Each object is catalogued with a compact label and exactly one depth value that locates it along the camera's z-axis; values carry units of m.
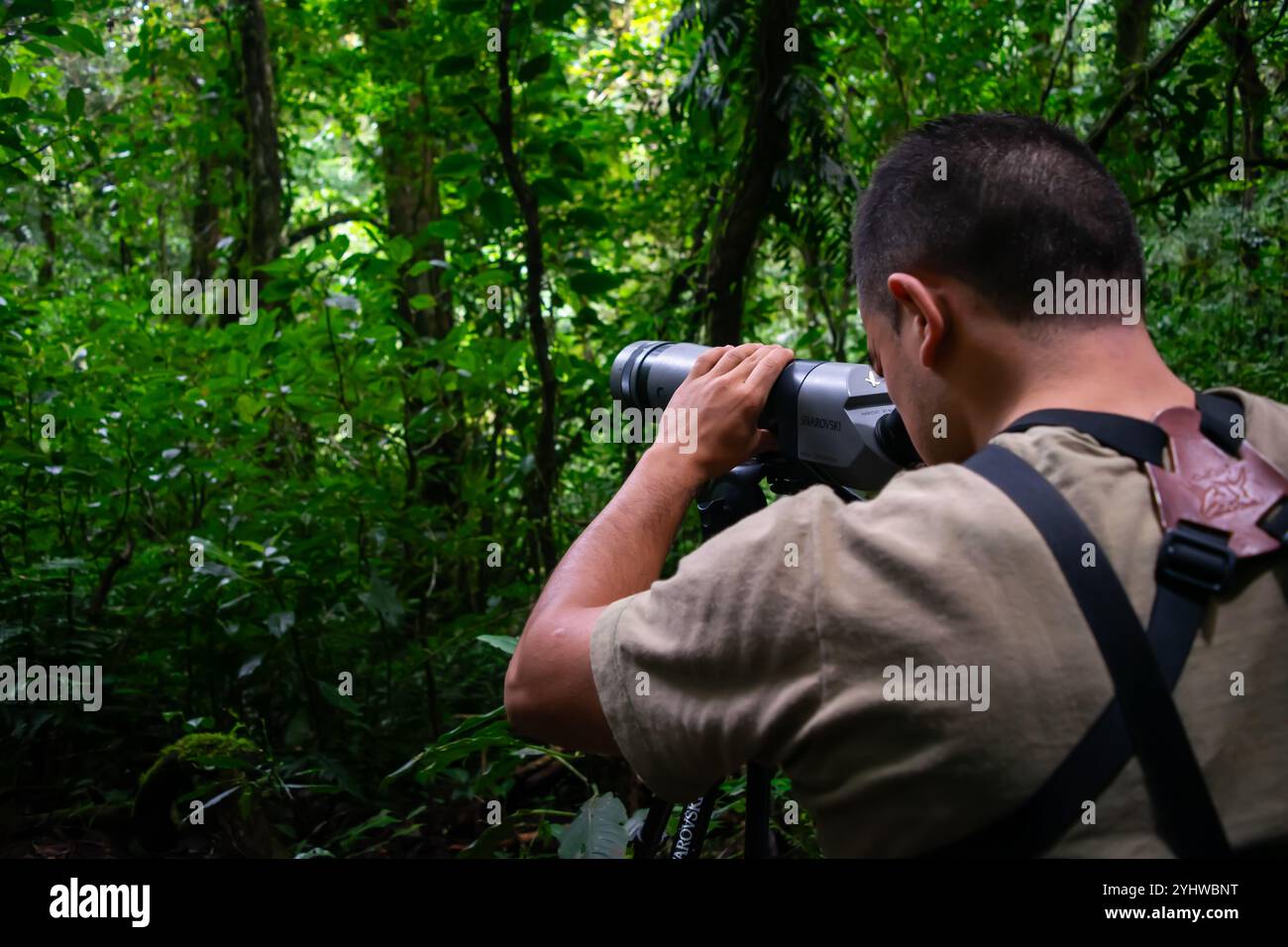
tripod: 1.44
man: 0.86
